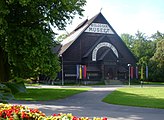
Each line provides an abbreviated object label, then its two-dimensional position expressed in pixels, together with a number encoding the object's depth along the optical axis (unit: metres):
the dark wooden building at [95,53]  58.19
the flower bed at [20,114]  4.15
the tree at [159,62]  69.69
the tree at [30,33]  22.48
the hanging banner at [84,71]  54.87
